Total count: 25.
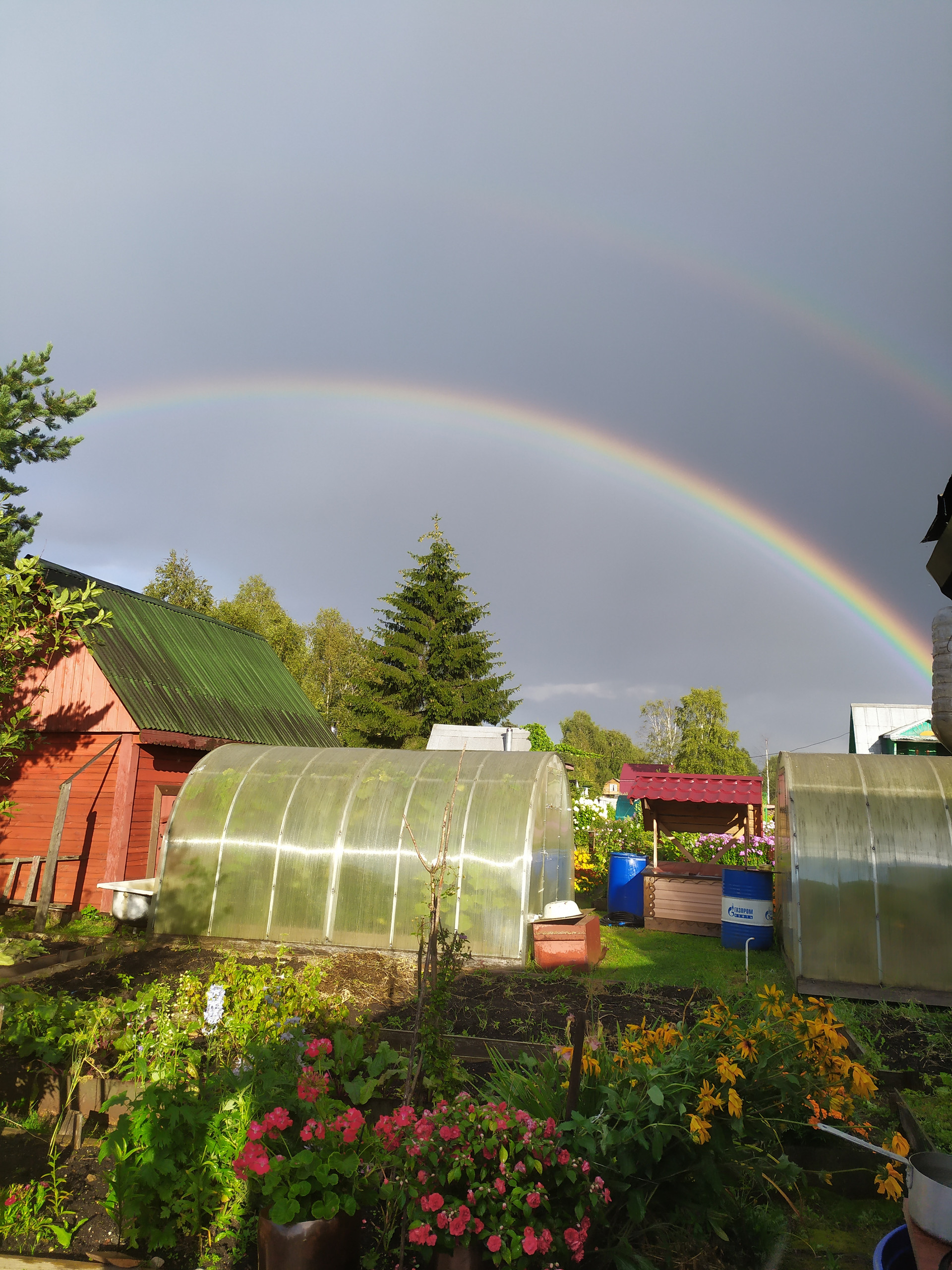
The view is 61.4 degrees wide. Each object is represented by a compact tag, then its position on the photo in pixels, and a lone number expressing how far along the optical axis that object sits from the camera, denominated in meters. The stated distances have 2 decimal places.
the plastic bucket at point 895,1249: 3.10
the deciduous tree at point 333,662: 46.00
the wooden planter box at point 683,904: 14.34
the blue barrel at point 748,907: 12.45
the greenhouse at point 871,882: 9.50
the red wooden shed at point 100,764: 13.72
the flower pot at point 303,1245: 3.37
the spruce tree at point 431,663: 35.12
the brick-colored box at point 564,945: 10.61
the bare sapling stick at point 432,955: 4.27
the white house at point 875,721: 32.09
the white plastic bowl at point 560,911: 11.12
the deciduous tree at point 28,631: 12.00
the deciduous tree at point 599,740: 110.19
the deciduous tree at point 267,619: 37.91
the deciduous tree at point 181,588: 38.47
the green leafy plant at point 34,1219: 3.87
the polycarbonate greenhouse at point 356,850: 11.12
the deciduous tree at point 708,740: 62.62
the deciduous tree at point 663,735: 71.38
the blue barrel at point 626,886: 16.50
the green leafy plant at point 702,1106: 3.64
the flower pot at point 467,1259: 3.25
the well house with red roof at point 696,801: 16.64
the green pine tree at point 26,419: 12.38
